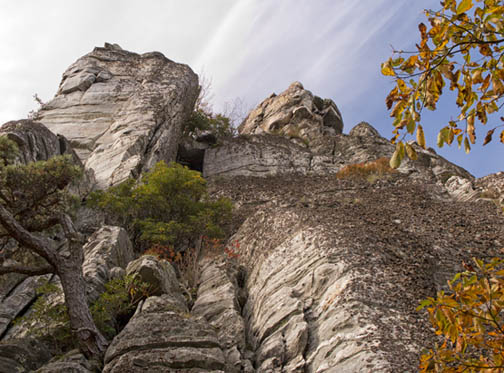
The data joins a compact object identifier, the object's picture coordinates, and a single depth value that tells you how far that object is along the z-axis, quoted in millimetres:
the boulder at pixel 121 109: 19277
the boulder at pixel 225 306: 8023
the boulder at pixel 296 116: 27453
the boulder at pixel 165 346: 6740
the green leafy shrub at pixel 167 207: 14336
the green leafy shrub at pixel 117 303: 8679
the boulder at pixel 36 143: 14086
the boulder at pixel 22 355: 7285
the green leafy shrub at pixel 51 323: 8180
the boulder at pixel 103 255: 9789
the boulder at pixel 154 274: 9734
